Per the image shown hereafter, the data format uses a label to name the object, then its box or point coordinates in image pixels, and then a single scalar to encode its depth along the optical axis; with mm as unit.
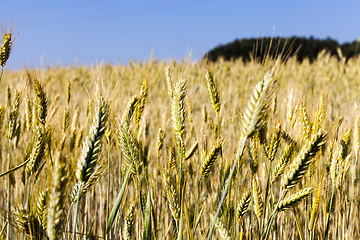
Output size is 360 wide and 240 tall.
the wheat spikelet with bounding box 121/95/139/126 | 1096
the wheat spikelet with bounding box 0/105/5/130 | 1178
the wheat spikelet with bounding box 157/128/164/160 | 1175
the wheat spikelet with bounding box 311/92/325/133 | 1085
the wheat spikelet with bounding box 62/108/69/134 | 1219
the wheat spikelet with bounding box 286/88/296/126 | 1218
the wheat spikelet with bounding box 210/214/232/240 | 1042
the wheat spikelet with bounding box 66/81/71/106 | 1388
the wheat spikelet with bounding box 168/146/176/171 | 1142
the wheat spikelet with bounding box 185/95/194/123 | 1486
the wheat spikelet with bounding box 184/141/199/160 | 1143
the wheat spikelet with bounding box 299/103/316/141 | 1113
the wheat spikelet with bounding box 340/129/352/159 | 1148
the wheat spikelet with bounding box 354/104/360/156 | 1171
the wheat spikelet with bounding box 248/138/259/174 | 1119
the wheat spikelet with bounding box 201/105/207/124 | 1522
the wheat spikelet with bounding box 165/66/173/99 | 1168
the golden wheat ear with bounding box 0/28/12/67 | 1142
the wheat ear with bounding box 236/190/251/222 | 1089
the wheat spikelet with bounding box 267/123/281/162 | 1101
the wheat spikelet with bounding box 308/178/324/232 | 1065
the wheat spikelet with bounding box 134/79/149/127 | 1140
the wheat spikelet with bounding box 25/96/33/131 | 1232
